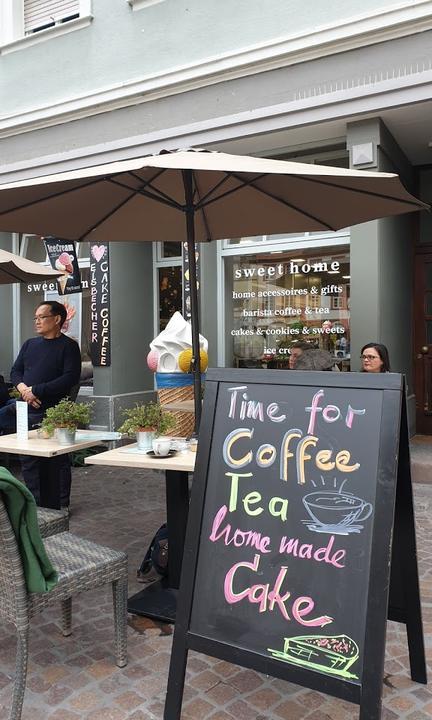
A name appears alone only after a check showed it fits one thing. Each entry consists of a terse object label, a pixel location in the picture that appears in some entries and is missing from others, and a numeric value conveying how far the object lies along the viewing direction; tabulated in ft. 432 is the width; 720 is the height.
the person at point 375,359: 16.58
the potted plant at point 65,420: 12.19
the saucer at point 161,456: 10.41
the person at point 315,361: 19.45
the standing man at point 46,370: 16.20
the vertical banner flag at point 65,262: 27.45
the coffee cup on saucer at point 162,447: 10.31
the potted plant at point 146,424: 11.22
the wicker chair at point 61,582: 7.53
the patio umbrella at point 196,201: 9.49
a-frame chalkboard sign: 6.72
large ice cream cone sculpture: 17.39
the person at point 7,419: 18.29
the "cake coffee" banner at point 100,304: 26.30
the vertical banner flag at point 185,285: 24.61
